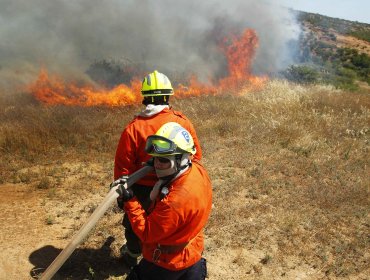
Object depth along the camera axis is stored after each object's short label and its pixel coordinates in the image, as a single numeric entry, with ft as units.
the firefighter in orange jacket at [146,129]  11.50
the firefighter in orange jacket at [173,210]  8.02
